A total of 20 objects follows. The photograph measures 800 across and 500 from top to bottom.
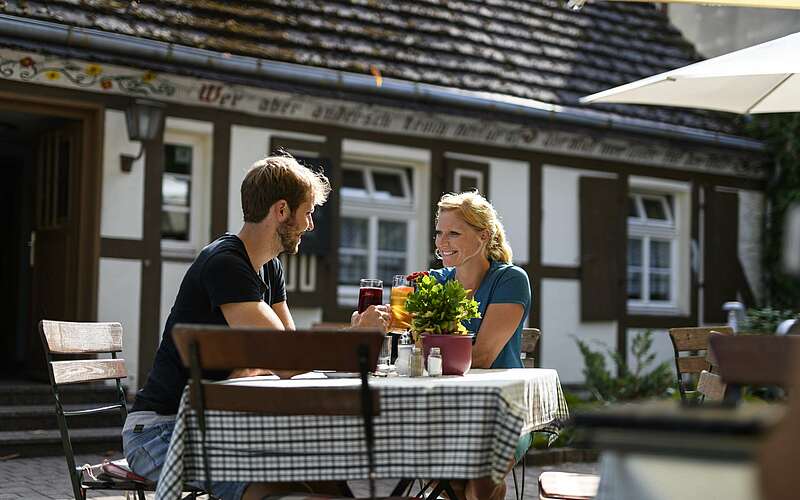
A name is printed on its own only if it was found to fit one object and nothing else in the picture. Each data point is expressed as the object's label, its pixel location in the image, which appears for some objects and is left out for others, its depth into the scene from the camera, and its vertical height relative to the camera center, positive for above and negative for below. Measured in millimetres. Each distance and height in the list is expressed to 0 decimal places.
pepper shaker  3691 -265
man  3619 -19
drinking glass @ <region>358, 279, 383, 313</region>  4082 -44
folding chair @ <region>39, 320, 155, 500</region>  3863 -341
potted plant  3707 -123
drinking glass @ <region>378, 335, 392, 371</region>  3975 -264
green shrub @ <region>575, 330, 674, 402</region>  9453 -811
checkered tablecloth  2922 -419
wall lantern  8883 +1255
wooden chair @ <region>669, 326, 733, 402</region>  5156 -260
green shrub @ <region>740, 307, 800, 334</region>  11633 -313
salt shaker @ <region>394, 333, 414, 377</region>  3723 -253
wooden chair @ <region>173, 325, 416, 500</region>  2832 -199
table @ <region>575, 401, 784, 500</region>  1748 -256
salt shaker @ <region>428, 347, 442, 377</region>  3658 -271
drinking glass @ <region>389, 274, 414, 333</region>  3988 -87
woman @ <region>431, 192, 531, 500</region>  4293 +50
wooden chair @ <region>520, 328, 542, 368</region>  5332 -271
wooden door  9188 +356
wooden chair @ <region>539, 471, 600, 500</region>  3644 -681
